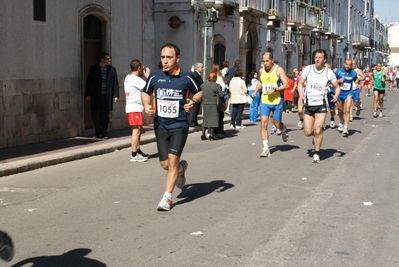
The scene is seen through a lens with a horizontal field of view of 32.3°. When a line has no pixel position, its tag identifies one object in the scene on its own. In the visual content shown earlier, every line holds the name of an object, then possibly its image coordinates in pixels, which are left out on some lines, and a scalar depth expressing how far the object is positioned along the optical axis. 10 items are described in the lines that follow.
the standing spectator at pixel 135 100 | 11.99
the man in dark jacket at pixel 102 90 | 15.45
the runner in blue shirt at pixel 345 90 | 17.45
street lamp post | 21.39
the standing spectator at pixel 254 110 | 21.47
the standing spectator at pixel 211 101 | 15.74
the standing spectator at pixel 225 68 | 23.03
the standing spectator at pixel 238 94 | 18.47
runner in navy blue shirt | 7.94
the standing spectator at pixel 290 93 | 24.28
